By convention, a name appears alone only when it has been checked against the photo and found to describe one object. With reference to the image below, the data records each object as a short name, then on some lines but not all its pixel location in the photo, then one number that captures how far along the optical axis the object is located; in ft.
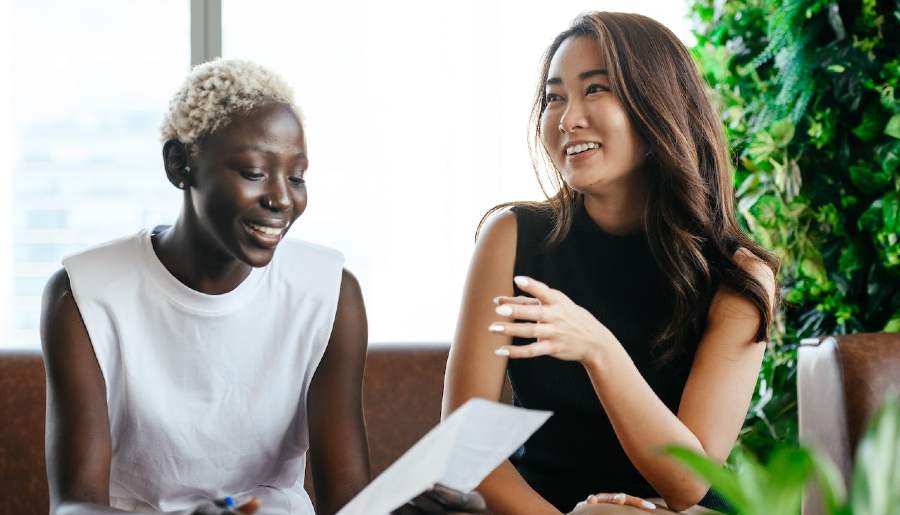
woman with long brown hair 5.66
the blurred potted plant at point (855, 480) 1.80
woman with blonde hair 4.90
